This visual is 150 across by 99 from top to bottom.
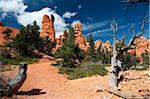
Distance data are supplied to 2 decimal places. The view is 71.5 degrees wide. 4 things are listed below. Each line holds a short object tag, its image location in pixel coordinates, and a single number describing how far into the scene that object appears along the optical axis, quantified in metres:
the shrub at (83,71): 9.50
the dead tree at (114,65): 6.68
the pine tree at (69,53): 12.75
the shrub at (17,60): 13.53
